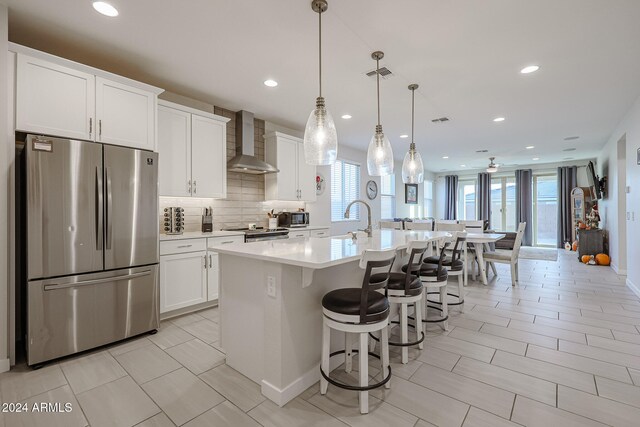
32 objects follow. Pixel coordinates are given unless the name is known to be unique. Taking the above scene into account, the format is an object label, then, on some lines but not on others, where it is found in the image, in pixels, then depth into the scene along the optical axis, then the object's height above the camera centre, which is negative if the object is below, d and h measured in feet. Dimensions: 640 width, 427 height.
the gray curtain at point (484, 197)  34.55 +1.84
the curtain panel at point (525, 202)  31.89 +1.11
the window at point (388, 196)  27.53 +1.58
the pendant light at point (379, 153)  9.77 +2.00
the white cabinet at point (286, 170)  15.79 +2.49
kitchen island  6.04 -2.12
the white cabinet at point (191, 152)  11.46 +2.61
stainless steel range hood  13.98 +3.13
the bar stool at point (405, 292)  7.46 -2.08
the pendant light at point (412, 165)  11.89 +1.95
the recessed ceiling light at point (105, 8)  7.09 +5.12
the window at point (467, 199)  36.69 +1.68
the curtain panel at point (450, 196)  37.09 +2.10
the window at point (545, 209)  31.35 +0.33
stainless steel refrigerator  7.38 -0.83
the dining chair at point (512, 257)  15.43 -2.43
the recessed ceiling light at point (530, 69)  10.16 +5.07
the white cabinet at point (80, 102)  7.62 +3.27
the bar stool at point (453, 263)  10.70 -1.87
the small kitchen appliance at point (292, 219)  15.90 -0.32
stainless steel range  12.76 -0.94
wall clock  24.55 +1.98
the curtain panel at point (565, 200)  29.55 +1.21
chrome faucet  10.08 -0.62
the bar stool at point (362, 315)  5.65 -2.04
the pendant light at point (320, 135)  7.43 +2.01
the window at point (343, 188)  21.42 +1.93
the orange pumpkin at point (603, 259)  20.36 -3.31
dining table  14.93 -1.85
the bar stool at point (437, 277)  9.17 -2.03
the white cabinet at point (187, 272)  10.44 -2.22
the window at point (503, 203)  33.60 +1.06
